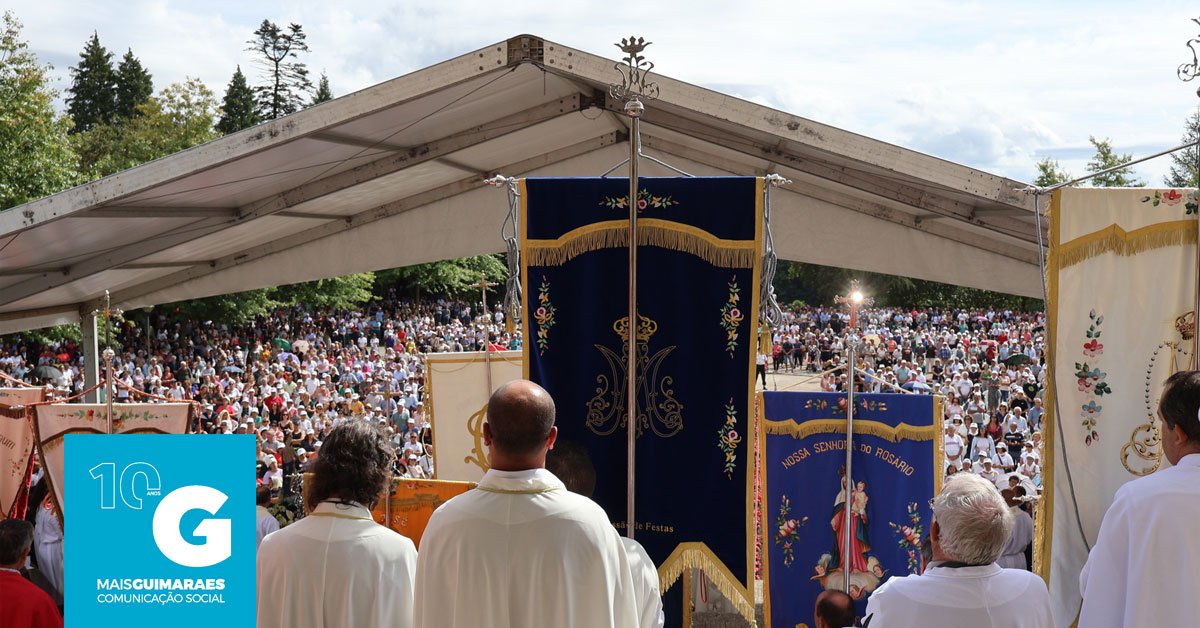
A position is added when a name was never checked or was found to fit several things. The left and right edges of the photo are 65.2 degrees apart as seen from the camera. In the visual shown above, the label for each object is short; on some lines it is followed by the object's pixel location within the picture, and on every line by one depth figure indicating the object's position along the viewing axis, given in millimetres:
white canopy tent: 5754
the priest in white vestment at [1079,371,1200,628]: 2986
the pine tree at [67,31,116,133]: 48656
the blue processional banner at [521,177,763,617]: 4000
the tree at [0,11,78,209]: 19281
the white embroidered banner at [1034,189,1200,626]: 4016
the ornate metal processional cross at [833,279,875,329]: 5645
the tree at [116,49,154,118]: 48938
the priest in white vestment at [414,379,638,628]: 2412
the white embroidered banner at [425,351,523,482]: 7430
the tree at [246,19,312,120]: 50000
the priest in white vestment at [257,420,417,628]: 2676
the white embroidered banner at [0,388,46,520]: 6602
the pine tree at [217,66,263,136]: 45438
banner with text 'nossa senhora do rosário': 5855
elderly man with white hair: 2367
